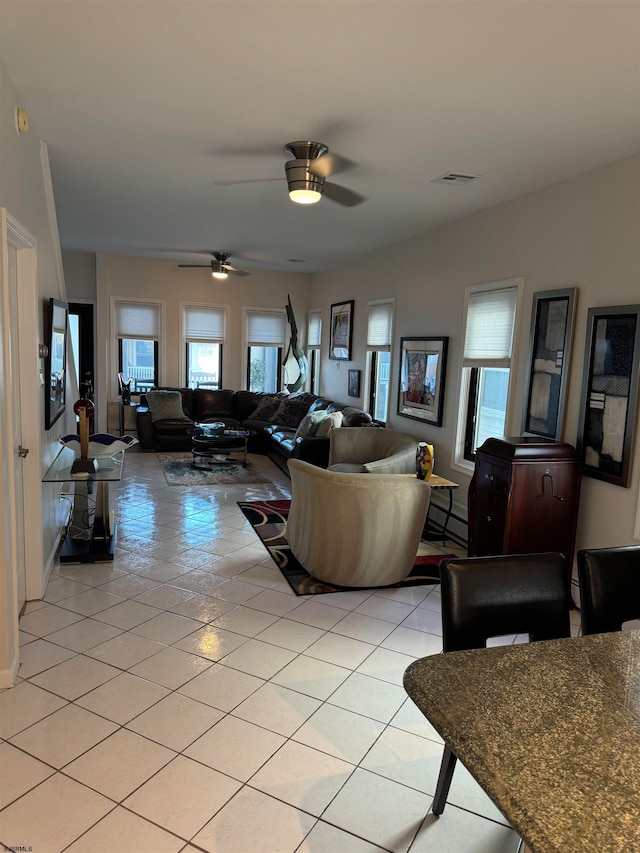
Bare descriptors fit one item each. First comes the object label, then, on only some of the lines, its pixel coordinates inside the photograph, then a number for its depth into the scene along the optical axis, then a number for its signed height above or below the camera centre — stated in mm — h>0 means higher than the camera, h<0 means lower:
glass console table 3777 -1334
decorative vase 4832 -825
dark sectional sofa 6154 -929
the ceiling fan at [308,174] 3309 +1118
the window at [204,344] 9000 +211
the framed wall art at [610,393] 3186 -114
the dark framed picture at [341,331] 7609 +439
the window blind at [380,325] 6478 +465
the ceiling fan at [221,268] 7070 +1119
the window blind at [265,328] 9336 +529
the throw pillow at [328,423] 6230 -671
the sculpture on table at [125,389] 8406 -532
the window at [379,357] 6539 +80
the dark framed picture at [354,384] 7355 -280
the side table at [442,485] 4637 -969
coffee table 7102 -1076
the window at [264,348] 9352 +193
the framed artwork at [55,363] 3691 -87
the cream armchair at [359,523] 3557 -1027
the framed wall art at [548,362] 3676 +59
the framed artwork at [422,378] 5266 -122
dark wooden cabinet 3455 -773
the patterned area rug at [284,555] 3837 -1487
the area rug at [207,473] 6570 -1420
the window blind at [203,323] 8969 +537
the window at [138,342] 8625 +194
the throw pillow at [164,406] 8081 -724
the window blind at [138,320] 8594 +521
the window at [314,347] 9086 +236
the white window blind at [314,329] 9088 +533
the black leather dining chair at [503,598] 1779 -734
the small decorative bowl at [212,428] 7289 -940
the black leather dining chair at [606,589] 1972 -754
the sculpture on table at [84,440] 3748 -599
